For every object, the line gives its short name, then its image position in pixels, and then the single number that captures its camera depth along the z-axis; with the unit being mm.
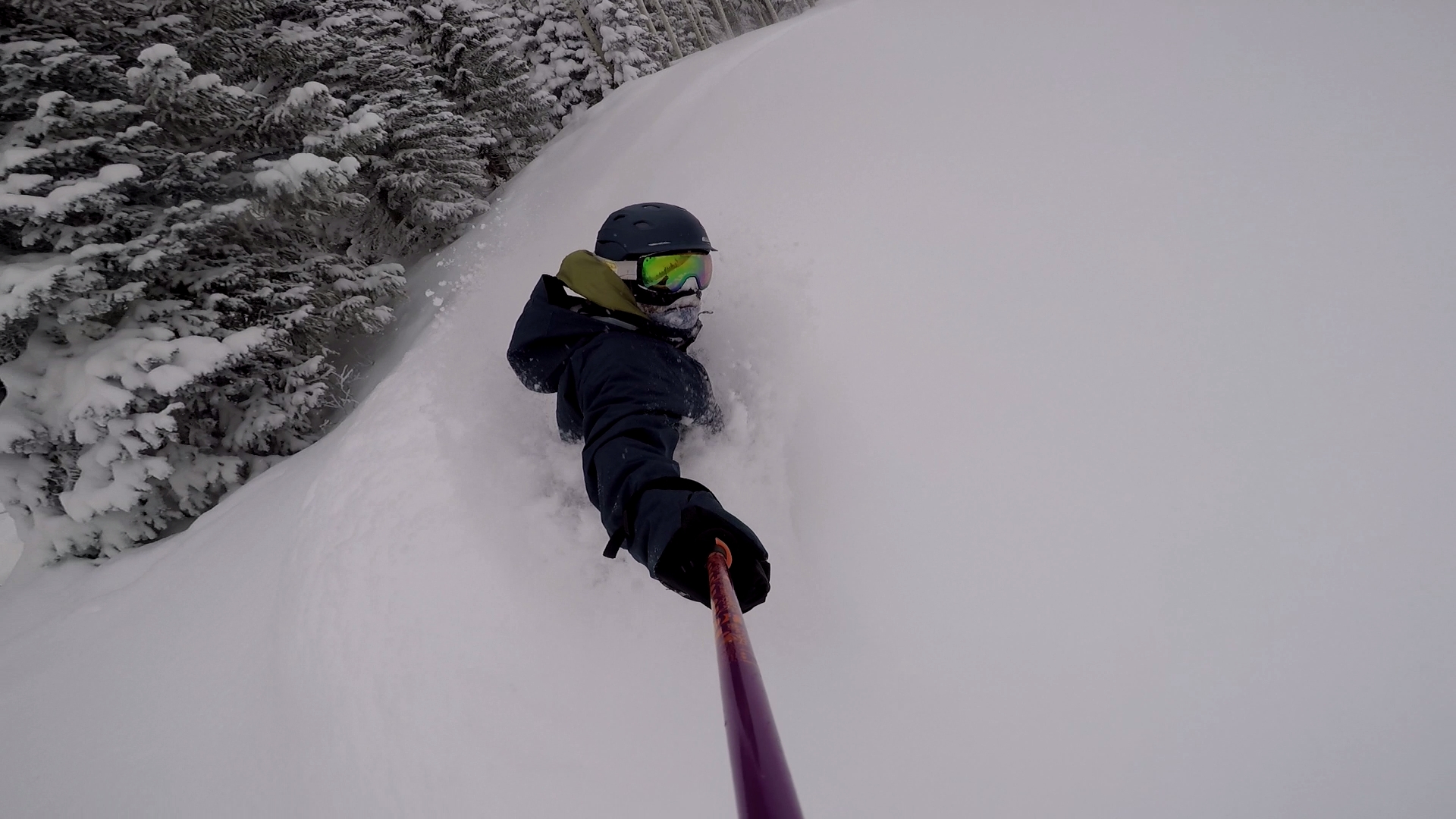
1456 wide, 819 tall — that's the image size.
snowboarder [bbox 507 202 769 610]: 1478
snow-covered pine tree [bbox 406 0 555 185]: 12164
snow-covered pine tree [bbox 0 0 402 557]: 5820
